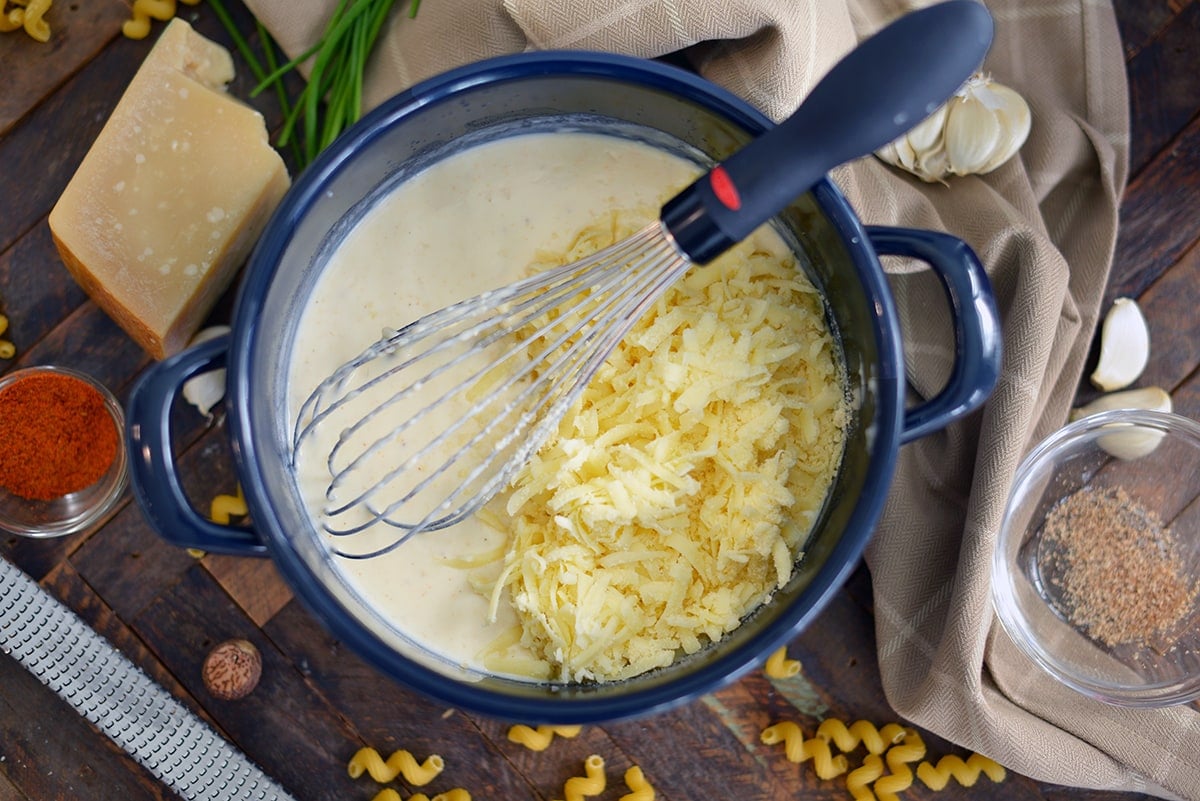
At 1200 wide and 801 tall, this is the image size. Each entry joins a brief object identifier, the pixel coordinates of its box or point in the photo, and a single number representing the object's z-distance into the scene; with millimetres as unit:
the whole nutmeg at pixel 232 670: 754
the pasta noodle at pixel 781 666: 759
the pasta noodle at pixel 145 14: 762
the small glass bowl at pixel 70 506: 761
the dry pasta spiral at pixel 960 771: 763
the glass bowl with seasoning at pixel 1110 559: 761
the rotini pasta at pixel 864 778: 762
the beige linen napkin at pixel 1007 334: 732
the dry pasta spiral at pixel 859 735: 763
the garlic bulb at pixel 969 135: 742
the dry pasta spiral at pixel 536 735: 758
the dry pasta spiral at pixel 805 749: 764
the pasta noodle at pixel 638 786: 760
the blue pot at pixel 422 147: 648
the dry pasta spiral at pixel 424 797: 760
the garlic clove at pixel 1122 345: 763
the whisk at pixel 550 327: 589
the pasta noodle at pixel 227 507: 758
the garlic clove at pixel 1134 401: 762
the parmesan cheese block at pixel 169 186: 740
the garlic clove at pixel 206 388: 762
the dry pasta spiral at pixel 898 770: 761
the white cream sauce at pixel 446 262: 691
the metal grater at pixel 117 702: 744
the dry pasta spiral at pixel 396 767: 756
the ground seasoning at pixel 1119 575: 760
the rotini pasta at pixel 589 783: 760
